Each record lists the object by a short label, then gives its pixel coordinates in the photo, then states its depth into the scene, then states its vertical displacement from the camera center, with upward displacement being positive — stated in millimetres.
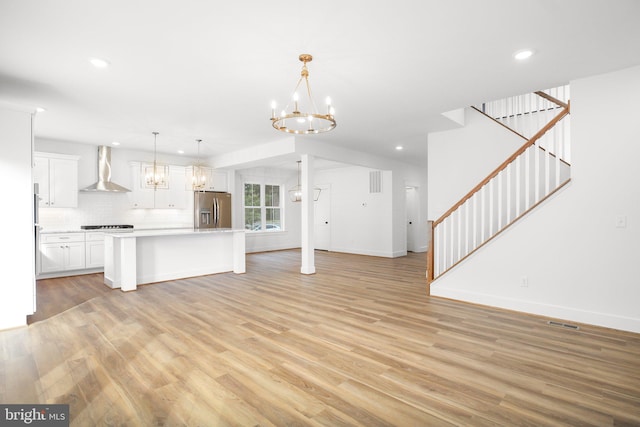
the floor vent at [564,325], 3539 -1278
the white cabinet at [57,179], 6375 +661
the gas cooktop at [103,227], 7000 -343
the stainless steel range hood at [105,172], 7152 +900
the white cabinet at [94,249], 6652 -795
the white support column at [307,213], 6660 -41
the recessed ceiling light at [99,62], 3268 +1538
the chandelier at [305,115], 3033 +1501
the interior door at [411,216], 10336 -169
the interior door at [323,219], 10844 -275
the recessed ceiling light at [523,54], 3131 +1552
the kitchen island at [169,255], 5367 -835
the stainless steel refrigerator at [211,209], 8484 +59
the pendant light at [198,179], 6727 +674
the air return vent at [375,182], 9492 +871
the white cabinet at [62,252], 6199 -794
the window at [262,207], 10391 +133
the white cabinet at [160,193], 7704 +454
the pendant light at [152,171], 7588 +978
